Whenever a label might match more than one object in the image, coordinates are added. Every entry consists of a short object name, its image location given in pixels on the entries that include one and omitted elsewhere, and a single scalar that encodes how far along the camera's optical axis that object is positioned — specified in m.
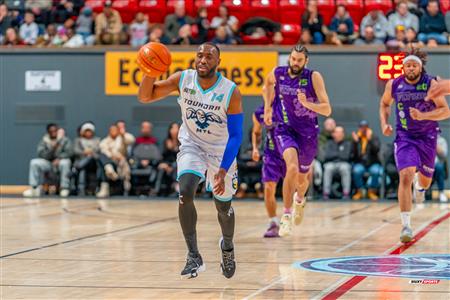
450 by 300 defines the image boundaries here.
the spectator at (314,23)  24.30
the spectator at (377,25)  24.23
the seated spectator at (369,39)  24.06
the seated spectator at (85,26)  25.44
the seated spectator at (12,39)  25.29
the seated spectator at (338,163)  22.33
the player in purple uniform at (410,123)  12.75
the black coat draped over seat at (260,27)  24.75
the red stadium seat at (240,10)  25.83
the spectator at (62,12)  26.16
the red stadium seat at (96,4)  26.33
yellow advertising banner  24.47
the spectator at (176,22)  25.17
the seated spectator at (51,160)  23.33
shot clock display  20.30
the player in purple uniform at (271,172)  13.76
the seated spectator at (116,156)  23.30
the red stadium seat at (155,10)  26.42
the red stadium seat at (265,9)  25.64
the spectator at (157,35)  24.42
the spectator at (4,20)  26.05
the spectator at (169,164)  23.12
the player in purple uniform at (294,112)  13.14
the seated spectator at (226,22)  24.67
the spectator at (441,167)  22.17
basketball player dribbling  9.12
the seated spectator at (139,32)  25.03
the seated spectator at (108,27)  25.05
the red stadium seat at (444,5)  25.05
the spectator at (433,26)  23.98
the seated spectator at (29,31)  25.50
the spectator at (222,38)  24.27
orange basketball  9.14
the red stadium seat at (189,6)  26.11
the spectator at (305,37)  23.83
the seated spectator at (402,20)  24.03
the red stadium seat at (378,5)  25.52
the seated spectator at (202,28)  24.92
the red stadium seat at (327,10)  25.64
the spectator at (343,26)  24.42
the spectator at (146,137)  23.77
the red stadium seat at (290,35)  24.86
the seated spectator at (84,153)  23.36
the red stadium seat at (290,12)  25.55
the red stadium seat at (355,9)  25.67
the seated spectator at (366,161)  22.53
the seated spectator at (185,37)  24.66
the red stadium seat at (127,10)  26.55
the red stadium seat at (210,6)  26.00
